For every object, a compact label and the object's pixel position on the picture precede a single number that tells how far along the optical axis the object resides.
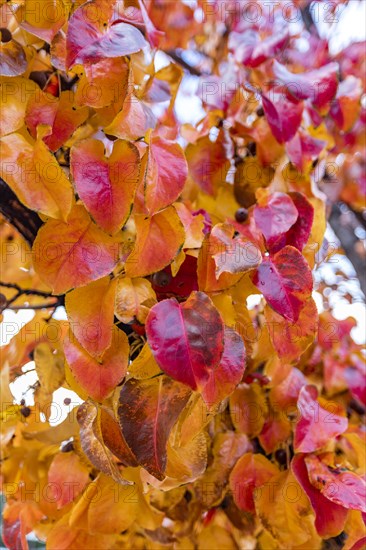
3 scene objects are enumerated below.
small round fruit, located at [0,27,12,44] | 0.43
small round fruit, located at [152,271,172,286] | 0.42
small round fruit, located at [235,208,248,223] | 0.49
